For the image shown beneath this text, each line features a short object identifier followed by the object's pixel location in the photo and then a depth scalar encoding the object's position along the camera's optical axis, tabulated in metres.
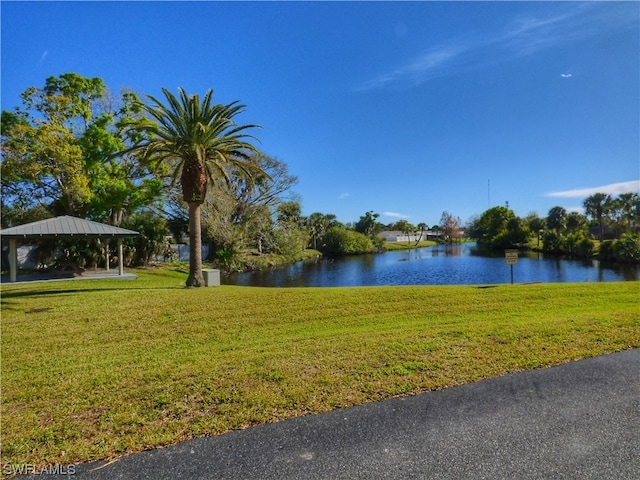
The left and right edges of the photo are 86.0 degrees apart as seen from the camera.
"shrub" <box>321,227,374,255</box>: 58.59
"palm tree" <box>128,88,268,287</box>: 13.36
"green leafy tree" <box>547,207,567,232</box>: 63.59
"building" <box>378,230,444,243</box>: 104.25
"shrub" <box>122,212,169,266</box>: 25.47
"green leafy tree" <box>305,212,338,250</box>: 60.38
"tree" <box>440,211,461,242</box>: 114.19
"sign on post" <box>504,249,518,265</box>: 12.63
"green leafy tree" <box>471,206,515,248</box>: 68.44
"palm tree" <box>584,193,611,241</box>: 64.69
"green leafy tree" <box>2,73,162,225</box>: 17.66
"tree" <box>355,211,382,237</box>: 81.94
